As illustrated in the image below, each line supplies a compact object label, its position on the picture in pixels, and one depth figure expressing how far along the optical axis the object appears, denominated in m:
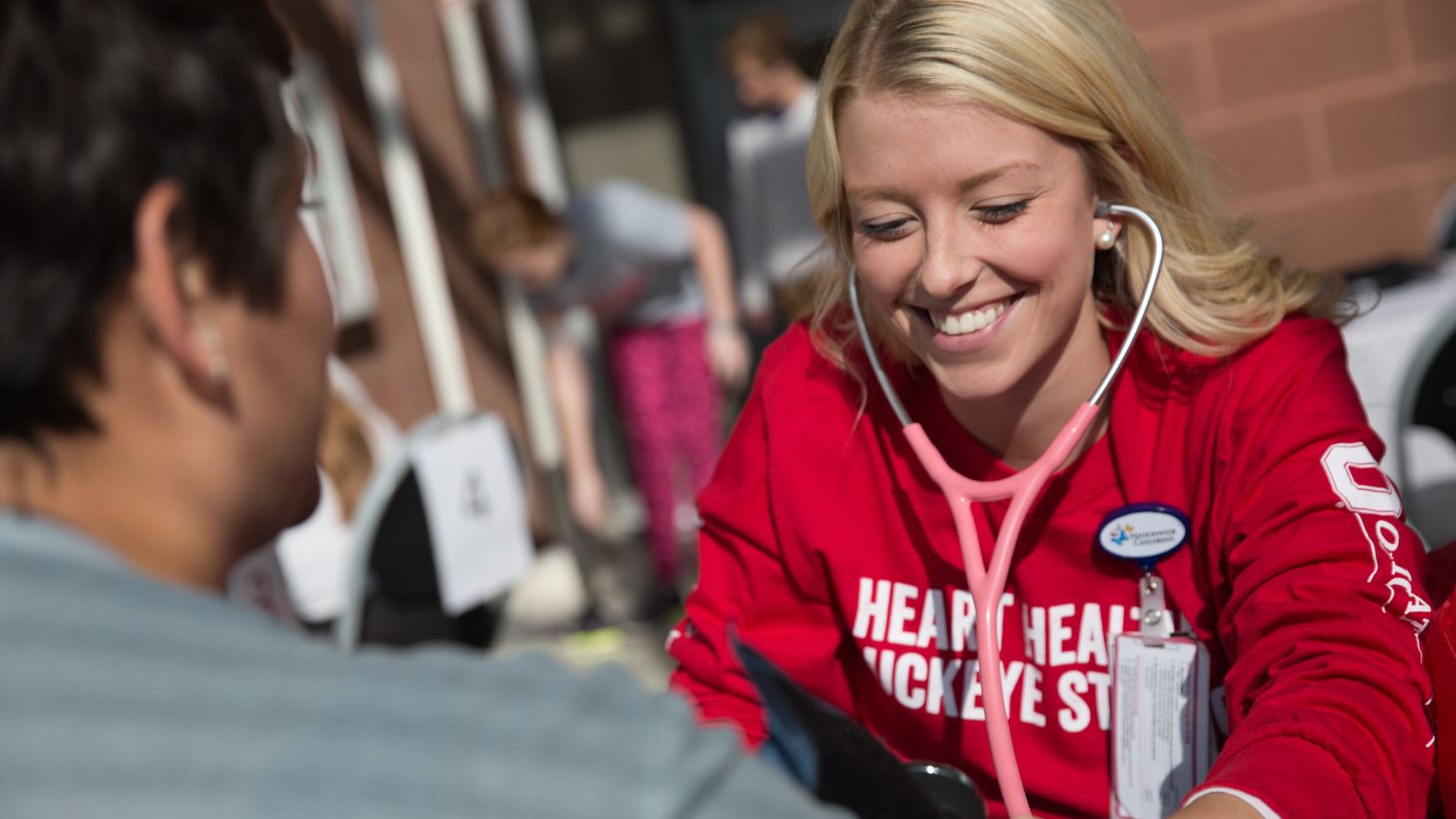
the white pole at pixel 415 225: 4.56
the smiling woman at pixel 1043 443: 1.13
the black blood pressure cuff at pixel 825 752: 0.78
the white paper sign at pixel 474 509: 2.24
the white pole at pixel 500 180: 4.94
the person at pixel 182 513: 0.54
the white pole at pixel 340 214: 4.38
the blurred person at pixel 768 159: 3.80
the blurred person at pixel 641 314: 3.76
